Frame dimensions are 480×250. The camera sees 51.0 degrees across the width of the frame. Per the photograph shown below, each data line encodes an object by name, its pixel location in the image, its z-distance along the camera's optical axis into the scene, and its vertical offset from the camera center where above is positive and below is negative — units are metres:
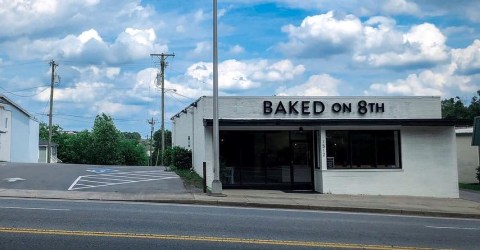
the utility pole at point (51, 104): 53.63 +6.54
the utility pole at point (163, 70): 50.12 +9.36
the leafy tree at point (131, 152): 72.18 +1.72
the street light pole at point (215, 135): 19.06 +1.06
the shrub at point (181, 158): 29.30 +0.32
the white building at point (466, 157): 36.47 +0.20
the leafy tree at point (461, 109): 69.44 +7.23
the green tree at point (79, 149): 68.94 +2.26
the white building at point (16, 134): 47.41 +3.33
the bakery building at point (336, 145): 22.64 +0.78
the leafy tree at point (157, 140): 87.95 +5.29
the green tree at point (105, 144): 67.50 +2.75
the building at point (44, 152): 68.78 +1.84
